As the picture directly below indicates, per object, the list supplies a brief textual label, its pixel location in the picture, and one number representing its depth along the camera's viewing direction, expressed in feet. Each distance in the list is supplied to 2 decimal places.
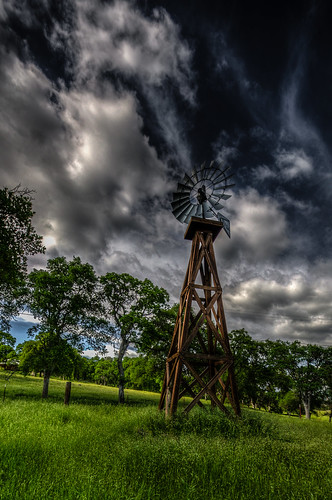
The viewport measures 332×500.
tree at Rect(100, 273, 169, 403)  70.03
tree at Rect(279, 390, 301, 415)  167.81
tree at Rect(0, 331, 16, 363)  62.99
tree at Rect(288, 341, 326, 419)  120.57
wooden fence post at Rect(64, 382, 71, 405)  45.95
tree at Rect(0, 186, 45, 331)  28.32
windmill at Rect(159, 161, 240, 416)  34.27
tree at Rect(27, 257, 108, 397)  64.39
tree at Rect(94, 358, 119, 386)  68.28
